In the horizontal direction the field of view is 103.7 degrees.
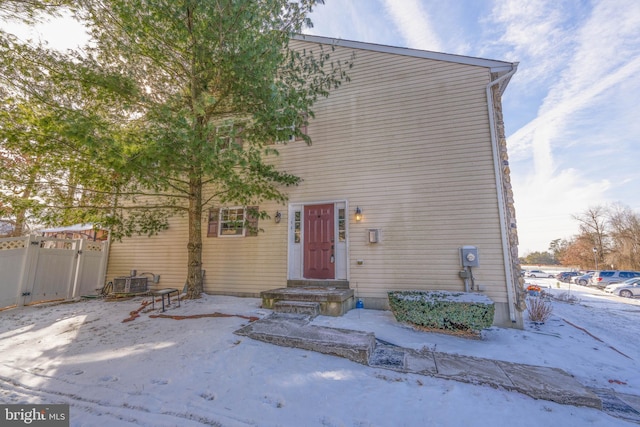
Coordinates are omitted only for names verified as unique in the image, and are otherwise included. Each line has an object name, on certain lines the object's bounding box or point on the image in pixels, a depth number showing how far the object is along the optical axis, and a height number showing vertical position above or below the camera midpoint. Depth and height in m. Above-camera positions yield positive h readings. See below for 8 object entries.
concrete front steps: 4.98 -1.01
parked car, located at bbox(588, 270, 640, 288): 18.30 -1.79
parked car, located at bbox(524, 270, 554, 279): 28.36 -2.47
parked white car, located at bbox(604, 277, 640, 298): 14.70 -2.13
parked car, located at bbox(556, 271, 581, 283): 24.74 -2.35
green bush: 4.31 -1.03
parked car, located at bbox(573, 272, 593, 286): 21.31 -2.33
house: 5.59 +1.30
